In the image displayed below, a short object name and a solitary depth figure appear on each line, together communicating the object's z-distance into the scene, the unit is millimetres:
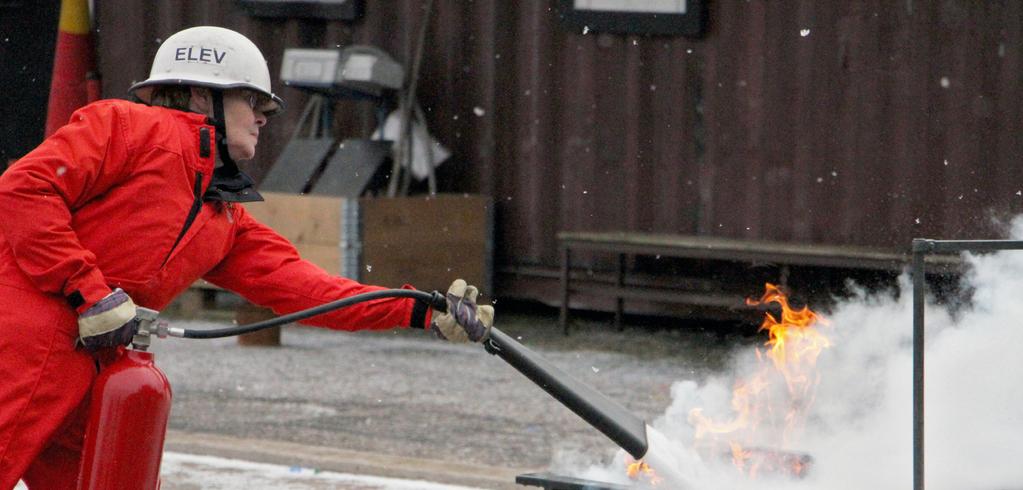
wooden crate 22625
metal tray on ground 9773
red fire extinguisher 8422
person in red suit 8227
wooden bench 20375
